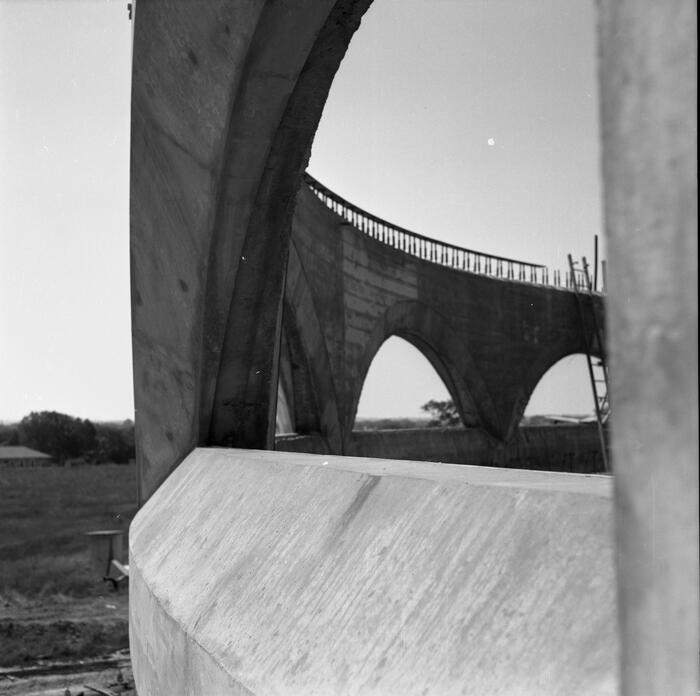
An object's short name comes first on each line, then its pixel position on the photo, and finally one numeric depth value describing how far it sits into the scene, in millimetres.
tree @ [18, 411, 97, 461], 31875
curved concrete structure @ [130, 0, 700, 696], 554
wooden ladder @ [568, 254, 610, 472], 15102
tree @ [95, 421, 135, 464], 32250
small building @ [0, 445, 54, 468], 31344
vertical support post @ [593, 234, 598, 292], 16442
